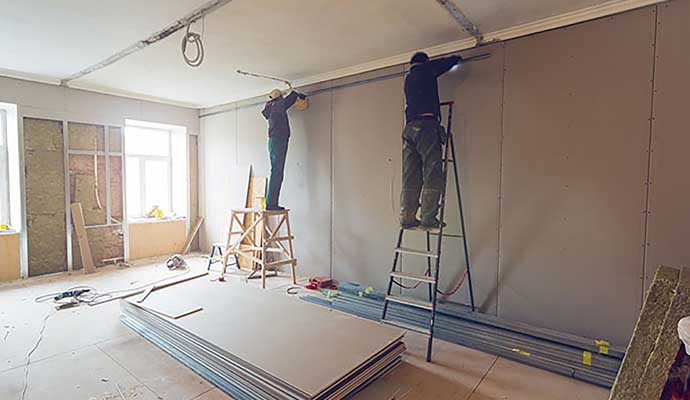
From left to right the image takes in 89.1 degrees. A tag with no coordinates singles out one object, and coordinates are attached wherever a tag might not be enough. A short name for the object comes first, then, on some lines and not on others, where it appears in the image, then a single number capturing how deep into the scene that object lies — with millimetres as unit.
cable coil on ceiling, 3020
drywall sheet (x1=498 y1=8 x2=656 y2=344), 2645
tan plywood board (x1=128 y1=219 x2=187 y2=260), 5820
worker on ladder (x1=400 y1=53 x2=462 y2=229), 3145
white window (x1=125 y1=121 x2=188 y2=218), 5953
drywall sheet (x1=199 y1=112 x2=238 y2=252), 5926
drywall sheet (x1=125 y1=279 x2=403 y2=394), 2234
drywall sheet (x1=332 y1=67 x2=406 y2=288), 3951
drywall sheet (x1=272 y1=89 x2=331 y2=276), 4625
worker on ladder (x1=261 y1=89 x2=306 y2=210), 4613
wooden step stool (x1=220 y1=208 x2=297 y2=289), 4434
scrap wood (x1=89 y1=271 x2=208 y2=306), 3718
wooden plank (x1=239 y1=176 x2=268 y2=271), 5375
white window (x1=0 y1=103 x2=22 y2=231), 4641
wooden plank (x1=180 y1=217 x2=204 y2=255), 6363
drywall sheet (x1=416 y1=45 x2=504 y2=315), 3244
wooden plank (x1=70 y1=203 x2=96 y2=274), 5102
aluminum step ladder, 2869
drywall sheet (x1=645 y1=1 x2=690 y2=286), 2445
